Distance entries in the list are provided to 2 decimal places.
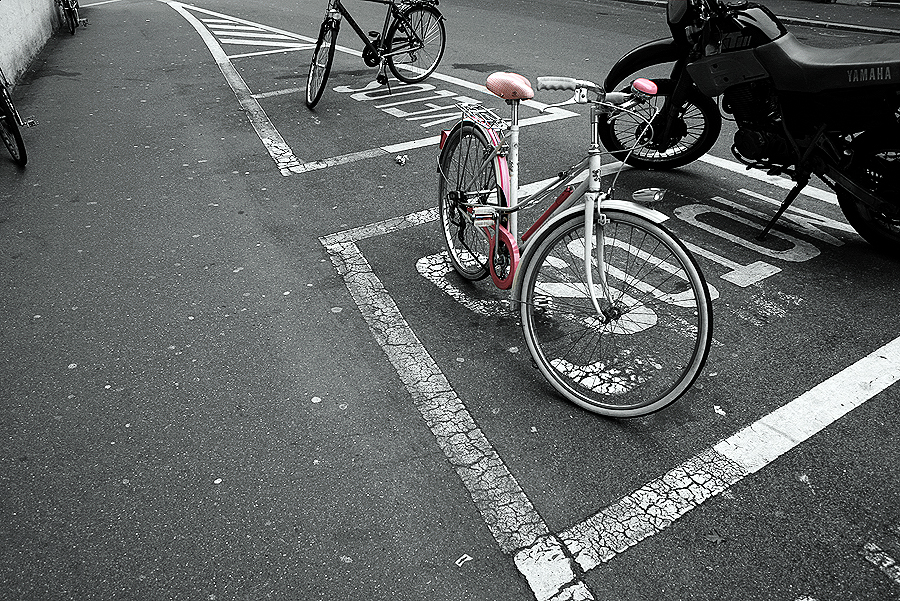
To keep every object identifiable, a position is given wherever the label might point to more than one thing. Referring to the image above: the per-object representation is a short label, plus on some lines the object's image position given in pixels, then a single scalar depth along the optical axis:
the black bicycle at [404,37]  9.15
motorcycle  4.39
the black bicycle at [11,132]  6.68
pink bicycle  3.22
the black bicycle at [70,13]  14.50
